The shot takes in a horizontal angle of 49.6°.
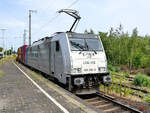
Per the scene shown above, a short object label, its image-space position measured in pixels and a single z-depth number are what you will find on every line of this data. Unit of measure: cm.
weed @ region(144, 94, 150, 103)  705
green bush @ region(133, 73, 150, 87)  1132
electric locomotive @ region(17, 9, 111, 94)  736
